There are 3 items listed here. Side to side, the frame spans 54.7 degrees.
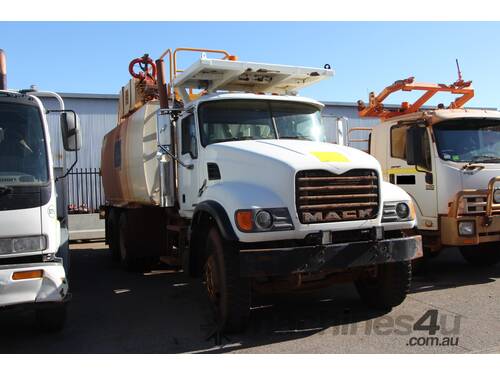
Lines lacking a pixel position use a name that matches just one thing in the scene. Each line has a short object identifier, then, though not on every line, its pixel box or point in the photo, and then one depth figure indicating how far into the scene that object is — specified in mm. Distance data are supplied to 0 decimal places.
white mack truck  4781
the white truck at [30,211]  4262
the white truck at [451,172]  7125
